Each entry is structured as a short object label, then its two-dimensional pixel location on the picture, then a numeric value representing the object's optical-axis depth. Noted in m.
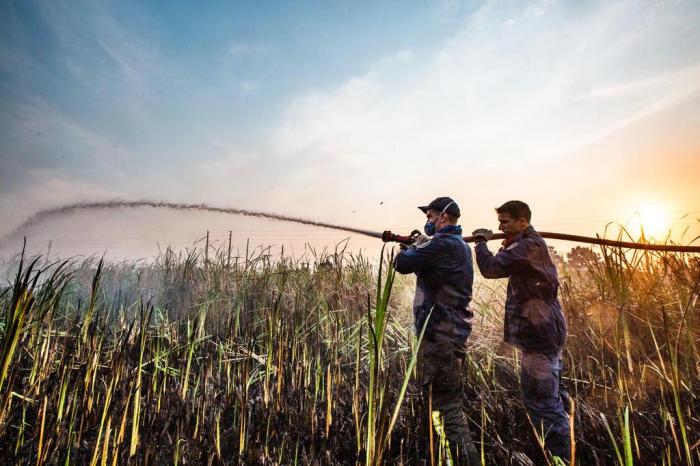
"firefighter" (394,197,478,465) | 3.06
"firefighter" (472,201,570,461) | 2.91
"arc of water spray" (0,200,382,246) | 3.75
